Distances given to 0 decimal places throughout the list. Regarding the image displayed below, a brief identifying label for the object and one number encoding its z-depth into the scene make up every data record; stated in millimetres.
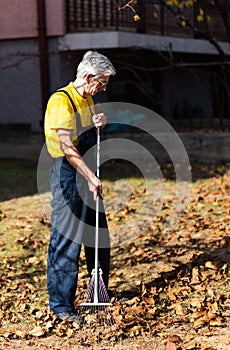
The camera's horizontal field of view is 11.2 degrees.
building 25856
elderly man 7966
